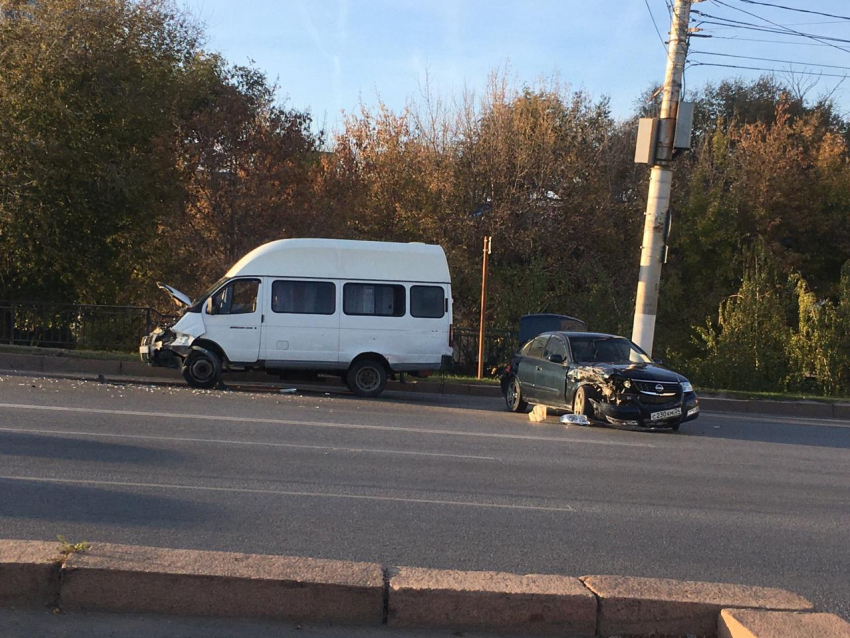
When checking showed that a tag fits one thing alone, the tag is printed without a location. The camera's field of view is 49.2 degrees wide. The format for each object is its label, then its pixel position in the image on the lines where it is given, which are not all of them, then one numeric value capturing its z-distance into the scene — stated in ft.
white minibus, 53.72
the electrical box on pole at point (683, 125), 57.26
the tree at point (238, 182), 73.46
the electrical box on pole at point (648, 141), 57.36
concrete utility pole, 57.26
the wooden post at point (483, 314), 62.95
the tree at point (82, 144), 71.82
